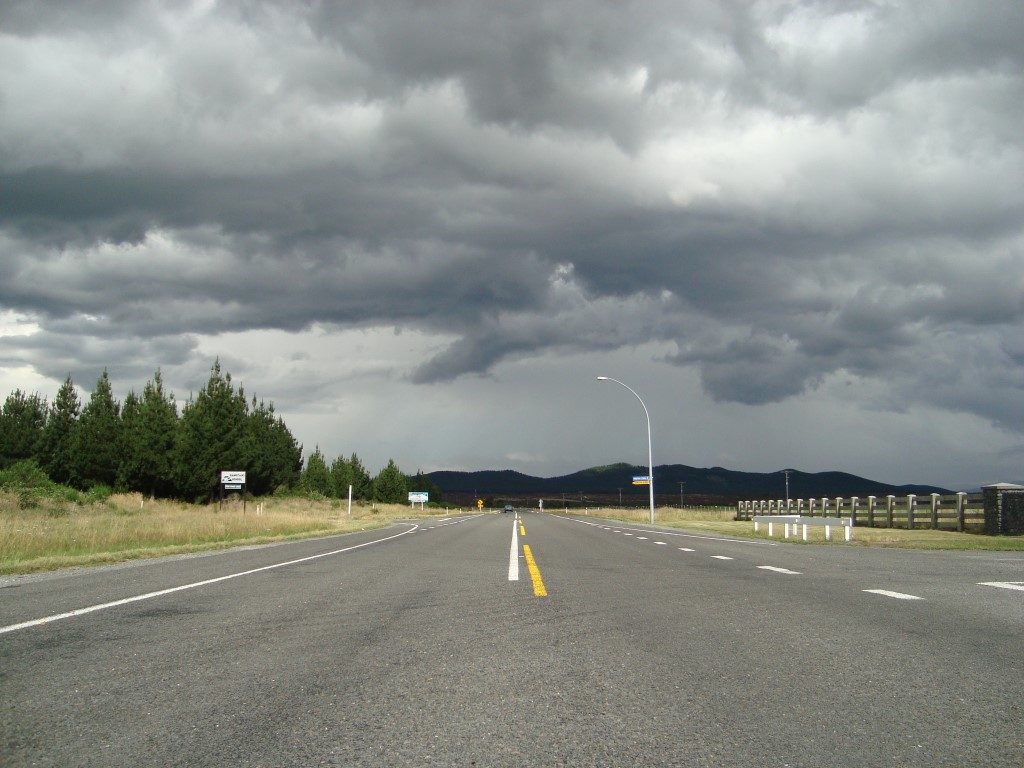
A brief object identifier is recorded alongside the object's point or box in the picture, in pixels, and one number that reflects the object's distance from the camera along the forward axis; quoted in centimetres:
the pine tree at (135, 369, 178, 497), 6762
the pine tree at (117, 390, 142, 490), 6875
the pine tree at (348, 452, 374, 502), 13350
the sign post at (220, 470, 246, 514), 4781
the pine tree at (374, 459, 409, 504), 14188
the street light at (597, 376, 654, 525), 5383
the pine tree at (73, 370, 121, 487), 7050
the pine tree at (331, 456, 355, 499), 12454
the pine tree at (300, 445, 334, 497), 11869
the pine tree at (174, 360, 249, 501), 6556
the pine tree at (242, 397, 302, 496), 7775
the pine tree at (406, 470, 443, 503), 18186
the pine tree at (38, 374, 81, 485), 7975
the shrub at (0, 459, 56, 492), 5071
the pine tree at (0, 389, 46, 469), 8762
